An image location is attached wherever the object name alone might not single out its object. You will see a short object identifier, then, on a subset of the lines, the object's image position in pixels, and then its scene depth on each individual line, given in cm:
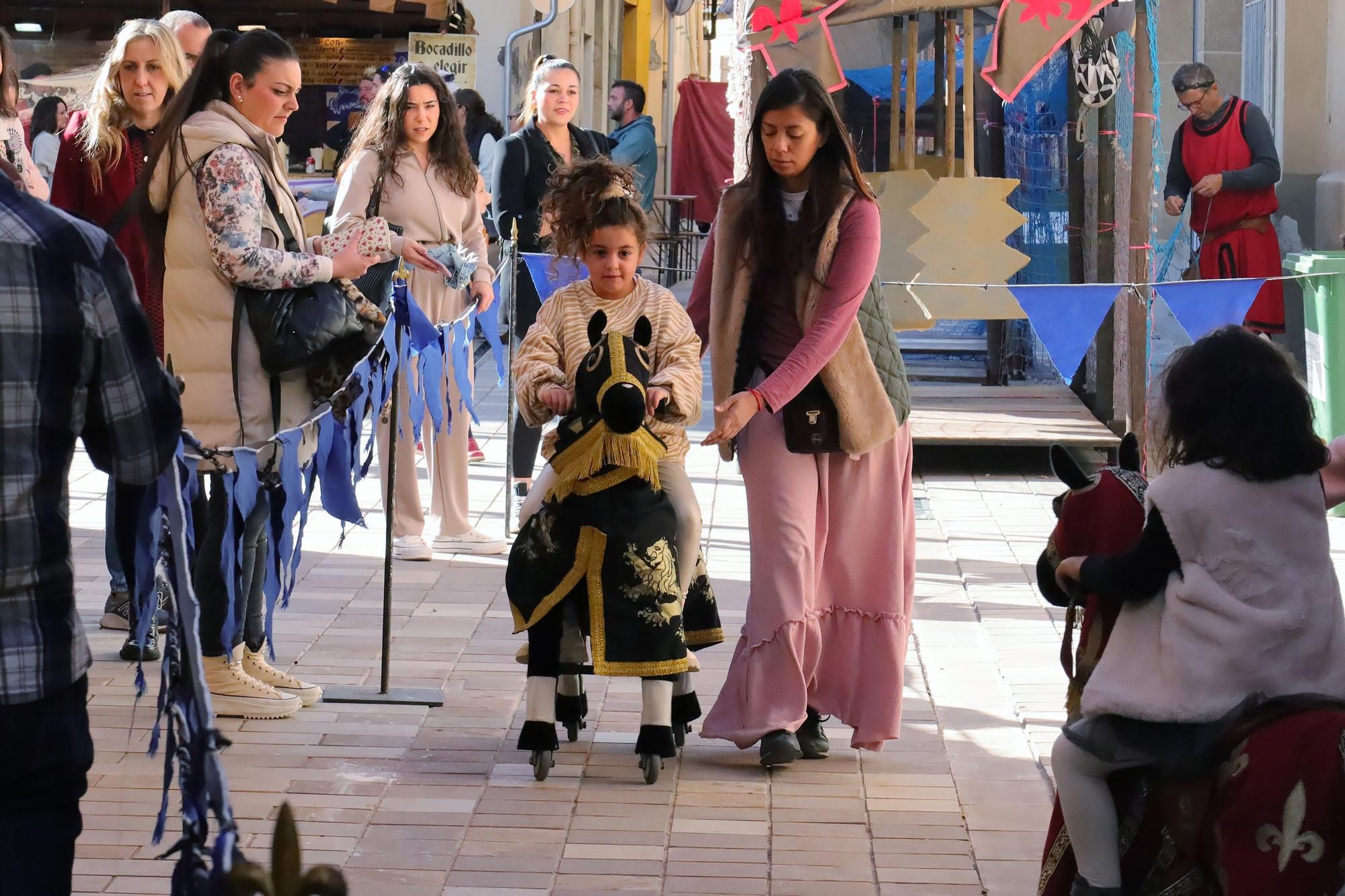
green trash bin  1438
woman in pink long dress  820
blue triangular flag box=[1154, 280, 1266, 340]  1313
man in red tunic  1902
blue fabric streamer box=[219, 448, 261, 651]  852
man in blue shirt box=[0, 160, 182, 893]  418
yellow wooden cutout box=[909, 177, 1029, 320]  1643
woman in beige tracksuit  1243
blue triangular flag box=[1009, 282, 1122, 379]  1326
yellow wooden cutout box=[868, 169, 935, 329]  1661
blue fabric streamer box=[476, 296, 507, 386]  1330
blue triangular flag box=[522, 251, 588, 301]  1426
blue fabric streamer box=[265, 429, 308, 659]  861
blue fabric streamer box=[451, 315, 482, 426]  1228
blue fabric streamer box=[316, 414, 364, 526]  870
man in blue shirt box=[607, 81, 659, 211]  2112
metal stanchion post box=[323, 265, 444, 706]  939
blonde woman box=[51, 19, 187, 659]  1022
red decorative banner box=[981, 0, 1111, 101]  1563
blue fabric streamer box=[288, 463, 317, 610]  866
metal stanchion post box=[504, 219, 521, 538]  1372
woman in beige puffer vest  854
